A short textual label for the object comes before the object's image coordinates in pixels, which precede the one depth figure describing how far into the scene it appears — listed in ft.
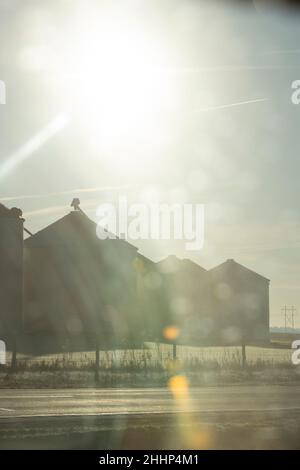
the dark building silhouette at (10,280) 130.93
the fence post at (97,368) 73.77
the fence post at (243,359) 90.38
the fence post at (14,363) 81.15
